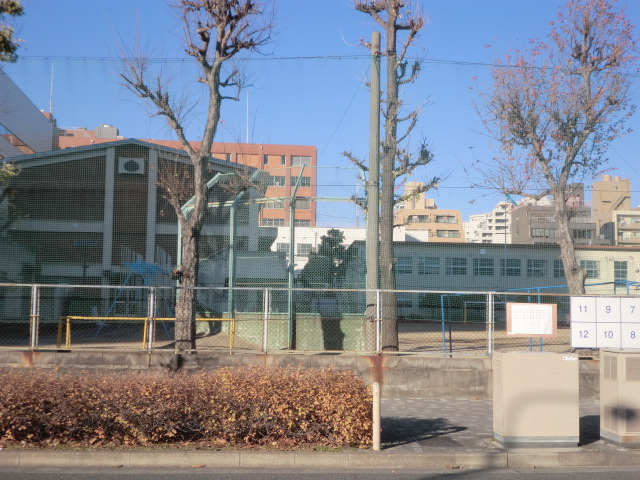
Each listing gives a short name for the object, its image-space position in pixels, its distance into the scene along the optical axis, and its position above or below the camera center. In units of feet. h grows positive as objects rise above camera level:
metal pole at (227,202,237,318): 58.15 +3.05
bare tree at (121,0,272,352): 43.32 +12.06
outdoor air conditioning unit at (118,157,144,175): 74.25 +13.69
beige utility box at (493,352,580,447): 26.84 -4.64
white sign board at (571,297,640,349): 34.91 -1.76
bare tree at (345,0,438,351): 48.01 +13.30
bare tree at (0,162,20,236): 66.18 +7.49
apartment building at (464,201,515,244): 131.54 +13.86
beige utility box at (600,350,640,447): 27.43 -4.67
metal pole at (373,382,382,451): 25.70 -5.17
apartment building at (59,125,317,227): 57.11 +9.16
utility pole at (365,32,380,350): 44.86 +7.40
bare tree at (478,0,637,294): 53.72 +14.95
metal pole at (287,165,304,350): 52.32 +4.06
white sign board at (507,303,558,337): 30.63 -1.46
